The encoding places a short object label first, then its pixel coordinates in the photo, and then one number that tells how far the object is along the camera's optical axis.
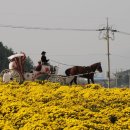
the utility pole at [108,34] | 66.03
